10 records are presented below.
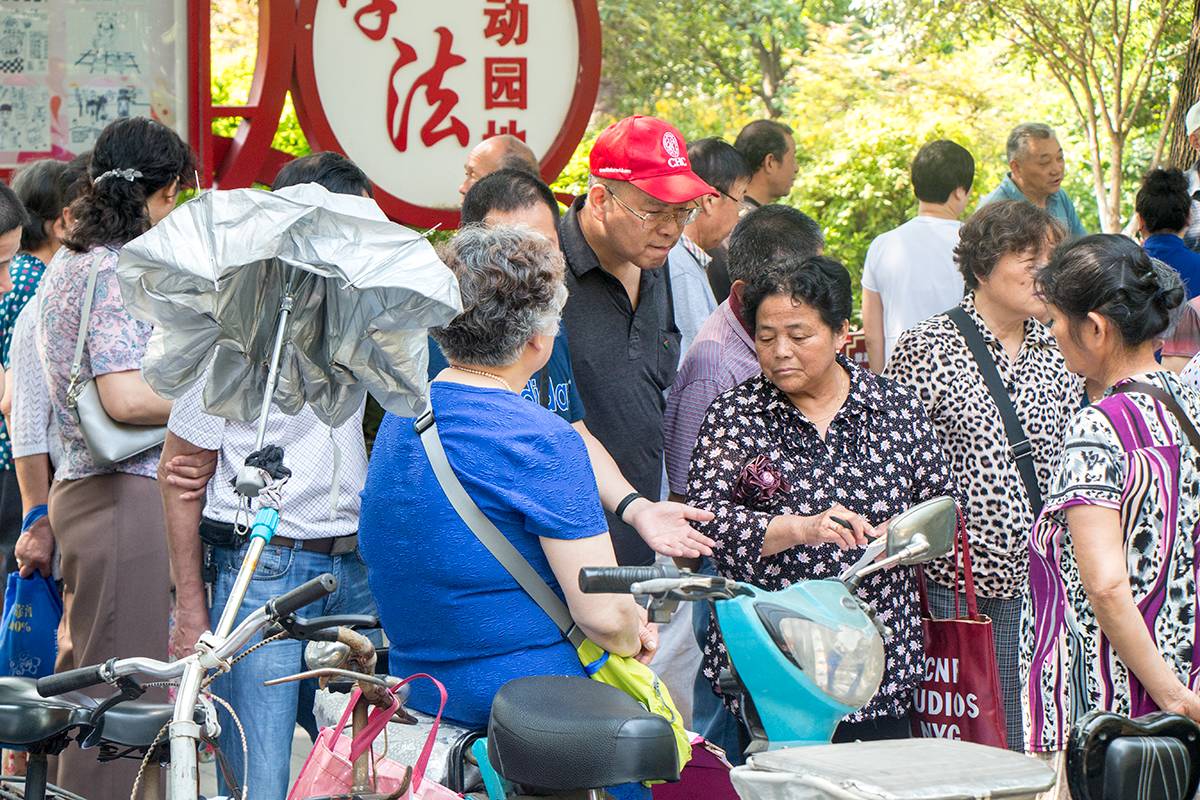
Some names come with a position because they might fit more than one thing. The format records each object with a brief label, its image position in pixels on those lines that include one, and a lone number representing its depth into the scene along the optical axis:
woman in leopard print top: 8.74
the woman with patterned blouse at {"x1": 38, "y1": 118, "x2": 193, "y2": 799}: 8.06
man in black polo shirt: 8.93
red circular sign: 12.23
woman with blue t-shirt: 6.00
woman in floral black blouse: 7.43
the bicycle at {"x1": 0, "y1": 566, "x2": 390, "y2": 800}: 4.73
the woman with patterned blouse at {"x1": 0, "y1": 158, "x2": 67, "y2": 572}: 10.39
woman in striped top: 6.43
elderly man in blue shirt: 15.25
